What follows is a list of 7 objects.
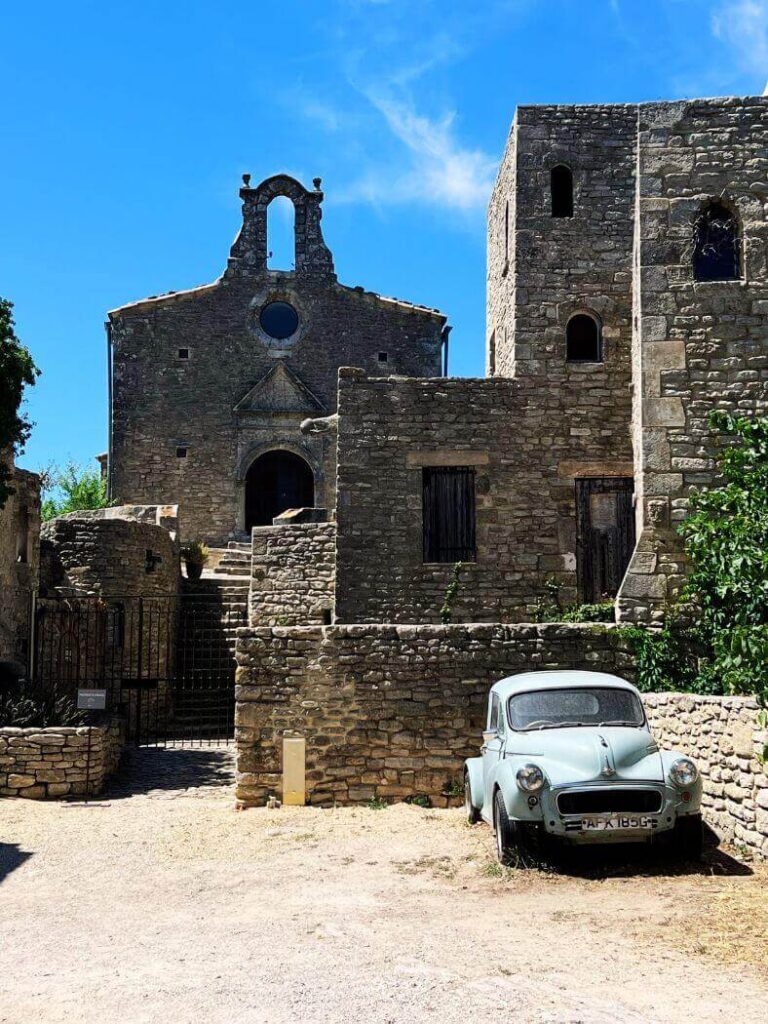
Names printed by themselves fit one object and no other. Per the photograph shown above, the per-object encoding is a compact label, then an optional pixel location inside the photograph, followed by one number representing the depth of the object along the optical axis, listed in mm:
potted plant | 22219
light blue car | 7570
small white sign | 12570
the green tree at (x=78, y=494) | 28961
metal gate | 16594
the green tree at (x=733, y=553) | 10719
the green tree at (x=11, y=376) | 13250
